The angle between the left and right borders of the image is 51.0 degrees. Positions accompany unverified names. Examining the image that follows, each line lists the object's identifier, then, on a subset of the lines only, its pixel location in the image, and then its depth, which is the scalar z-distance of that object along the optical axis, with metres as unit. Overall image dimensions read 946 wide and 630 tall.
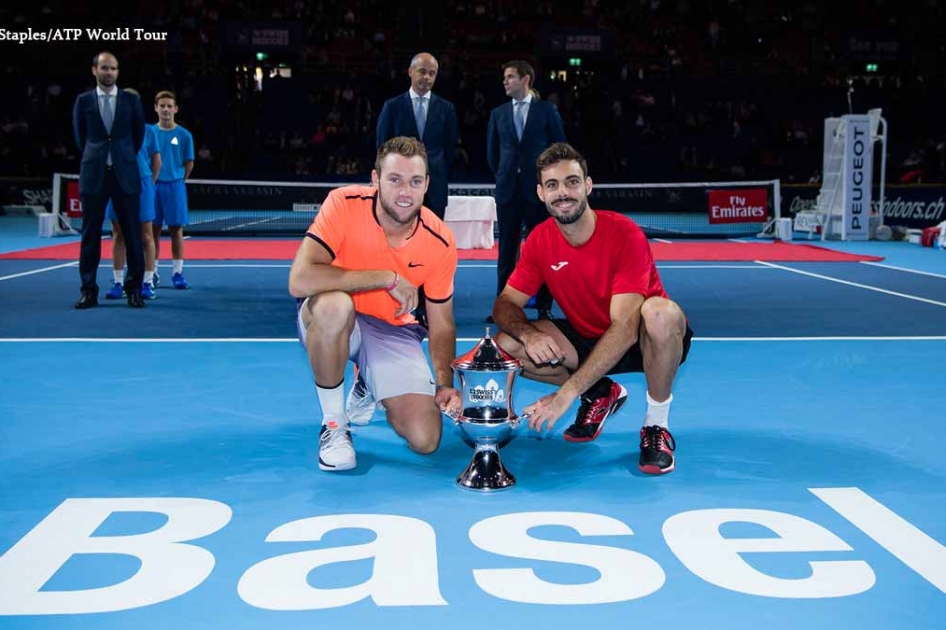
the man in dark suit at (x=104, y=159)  8.55
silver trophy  3.82
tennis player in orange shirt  4.20
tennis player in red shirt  4.14
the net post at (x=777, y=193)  17.88
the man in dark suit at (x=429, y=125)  7.83
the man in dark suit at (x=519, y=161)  8.20
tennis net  18.42
